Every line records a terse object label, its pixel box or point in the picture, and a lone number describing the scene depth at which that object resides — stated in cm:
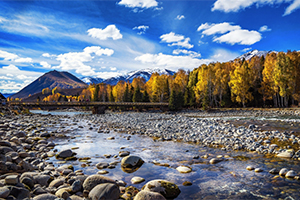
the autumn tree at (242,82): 4088
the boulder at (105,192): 429
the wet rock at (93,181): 477
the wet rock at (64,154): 800
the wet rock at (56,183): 479
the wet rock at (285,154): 751
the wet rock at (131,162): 693
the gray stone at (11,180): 381
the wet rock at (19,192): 344
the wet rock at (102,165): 678
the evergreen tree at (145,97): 5628
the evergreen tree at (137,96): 5781
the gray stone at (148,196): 416
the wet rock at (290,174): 562
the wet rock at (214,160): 718
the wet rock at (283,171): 584
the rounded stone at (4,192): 324
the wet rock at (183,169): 633
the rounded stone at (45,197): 353
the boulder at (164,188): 471
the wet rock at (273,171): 601
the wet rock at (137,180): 556
